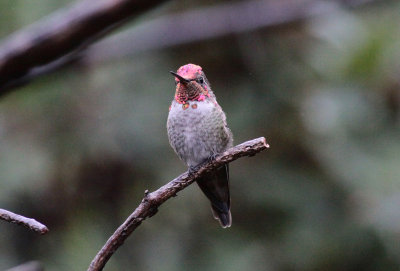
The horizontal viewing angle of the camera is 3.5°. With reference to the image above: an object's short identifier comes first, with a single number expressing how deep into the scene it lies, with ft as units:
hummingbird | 11.65
